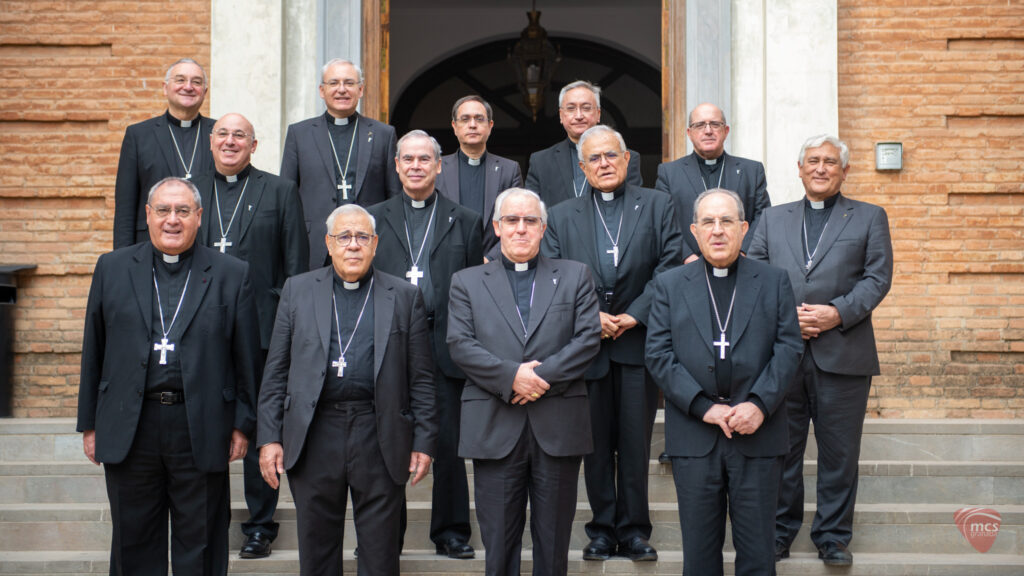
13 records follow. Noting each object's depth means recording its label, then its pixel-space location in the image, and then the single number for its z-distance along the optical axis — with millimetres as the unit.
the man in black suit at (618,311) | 4805
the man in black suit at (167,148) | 5277
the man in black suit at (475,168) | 5602
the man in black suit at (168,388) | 4258
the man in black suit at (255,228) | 4961
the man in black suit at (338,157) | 5543
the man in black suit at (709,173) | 5656
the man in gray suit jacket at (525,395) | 4285
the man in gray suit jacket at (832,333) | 4930
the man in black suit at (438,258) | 4918
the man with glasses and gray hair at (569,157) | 5672
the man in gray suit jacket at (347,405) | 4254
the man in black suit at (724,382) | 4176
